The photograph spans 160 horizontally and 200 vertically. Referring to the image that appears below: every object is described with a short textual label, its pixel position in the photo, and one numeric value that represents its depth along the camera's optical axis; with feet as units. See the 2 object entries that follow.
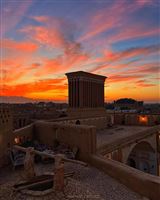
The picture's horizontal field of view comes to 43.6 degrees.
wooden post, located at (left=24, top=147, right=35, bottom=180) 29.76
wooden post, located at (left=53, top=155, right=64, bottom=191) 25.96
